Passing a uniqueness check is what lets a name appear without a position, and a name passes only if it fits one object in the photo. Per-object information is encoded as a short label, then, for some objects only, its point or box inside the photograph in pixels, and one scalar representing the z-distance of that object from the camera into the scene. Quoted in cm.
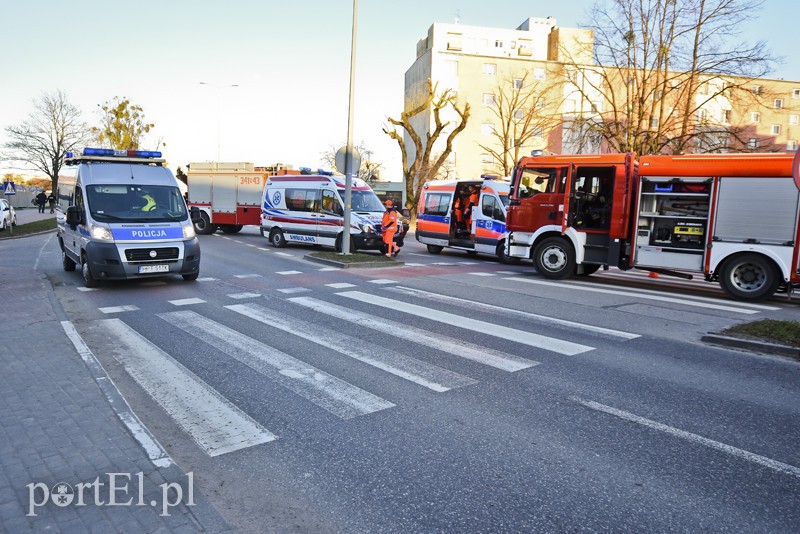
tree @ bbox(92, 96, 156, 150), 5084
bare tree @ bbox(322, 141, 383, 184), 7138
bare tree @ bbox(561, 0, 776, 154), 2461
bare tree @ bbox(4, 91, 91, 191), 5284
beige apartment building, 5712
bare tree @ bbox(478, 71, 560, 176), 3979
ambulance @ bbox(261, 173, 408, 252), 1822
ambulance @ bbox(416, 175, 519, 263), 1819
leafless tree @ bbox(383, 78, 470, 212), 3900
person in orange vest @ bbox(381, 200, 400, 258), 1747
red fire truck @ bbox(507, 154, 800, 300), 1120
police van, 1078
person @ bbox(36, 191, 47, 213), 4559
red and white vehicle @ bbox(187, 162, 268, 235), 2584
